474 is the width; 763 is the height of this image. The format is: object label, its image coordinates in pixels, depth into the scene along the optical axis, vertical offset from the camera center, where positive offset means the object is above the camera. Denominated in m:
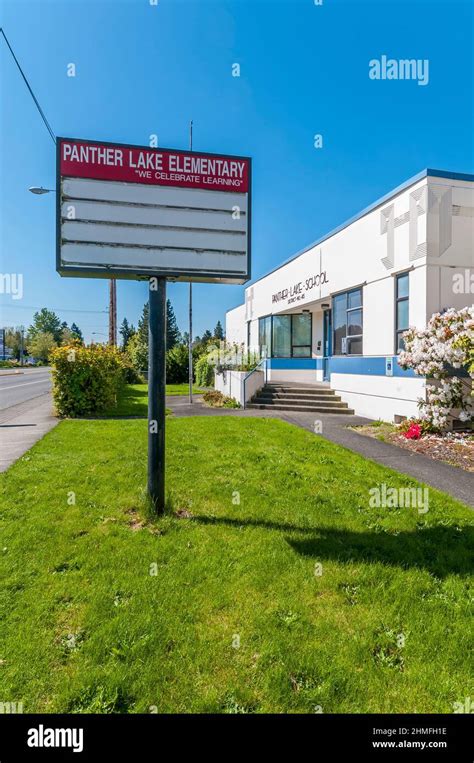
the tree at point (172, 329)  59.48 +6.84
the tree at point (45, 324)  101.56 +11.87
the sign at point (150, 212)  4.09 +1.74
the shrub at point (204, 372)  23.60 -0.29
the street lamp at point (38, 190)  15.38 +7.28
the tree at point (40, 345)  84.81 +5.18
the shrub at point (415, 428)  8.15 -1.34
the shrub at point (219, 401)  13.33 -1.22
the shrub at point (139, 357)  33.69 +0.96
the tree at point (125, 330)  87.39 +9.21
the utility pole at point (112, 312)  22.58 +3.34
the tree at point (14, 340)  93.00 +6.81
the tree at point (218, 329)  94.59 +9.67
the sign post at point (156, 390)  4.23 -0.25
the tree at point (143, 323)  55.72 +7.32
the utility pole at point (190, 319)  15.73 +2.05
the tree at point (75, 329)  120.74 +12.60
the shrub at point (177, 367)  27.88 +0.05
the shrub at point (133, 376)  28.59 -0.70
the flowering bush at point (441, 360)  7.60 +0.15
